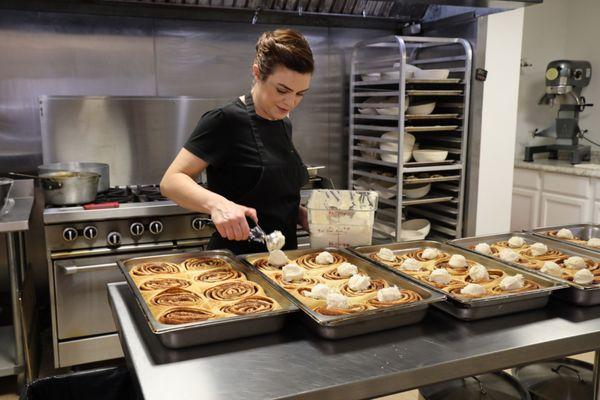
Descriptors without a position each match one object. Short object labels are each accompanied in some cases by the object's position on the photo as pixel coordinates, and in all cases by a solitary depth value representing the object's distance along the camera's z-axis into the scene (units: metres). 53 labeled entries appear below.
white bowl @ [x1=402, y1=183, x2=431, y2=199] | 3.66
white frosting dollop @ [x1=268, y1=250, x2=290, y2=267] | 1.68
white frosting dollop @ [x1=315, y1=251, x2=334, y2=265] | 1.72
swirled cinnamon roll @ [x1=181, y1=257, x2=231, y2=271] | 1.67
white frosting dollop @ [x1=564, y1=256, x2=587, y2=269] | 1.67
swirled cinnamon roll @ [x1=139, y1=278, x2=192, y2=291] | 1.47
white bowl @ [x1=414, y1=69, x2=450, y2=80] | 3.49
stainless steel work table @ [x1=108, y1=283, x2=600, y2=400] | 1.09
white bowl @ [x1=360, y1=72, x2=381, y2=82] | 3.68
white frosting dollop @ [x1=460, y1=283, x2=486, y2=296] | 1.42
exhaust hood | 3.36
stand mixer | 4.68
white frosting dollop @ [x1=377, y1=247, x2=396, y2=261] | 1.76
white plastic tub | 1.91
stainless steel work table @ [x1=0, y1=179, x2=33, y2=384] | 2.53
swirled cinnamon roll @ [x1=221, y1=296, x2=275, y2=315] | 1.32
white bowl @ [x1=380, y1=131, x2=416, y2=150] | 3.55
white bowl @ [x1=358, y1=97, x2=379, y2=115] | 3.77
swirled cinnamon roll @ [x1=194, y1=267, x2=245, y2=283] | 1.57
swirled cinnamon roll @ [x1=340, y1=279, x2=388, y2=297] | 1.46
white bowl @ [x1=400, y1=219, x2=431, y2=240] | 3.73
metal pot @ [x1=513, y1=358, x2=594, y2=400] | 1.98
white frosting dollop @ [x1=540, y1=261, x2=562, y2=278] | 1.60
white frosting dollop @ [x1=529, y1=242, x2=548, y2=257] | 1.83
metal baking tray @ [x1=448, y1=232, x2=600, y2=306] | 1.47
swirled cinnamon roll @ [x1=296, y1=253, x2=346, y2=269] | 1.71
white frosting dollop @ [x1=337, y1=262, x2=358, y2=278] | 1.60
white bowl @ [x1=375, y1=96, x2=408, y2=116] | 3.47
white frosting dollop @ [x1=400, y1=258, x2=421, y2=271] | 1.65
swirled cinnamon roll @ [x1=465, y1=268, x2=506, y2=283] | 1.58
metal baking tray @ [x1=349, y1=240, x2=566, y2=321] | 1.37
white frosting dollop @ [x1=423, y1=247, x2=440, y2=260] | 1.78
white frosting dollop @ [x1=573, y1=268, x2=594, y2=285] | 1.52
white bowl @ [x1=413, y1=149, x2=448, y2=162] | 3.55
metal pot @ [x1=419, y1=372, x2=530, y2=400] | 1.83
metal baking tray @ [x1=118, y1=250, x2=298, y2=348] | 1.20
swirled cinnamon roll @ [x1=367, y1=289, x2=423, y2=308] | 1.35
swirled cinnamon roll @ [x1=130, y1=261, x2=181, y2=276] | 1.59
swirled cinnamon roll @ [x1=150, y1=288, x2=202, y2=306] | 1.37
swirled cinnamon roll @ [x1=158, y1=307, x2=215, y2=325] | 1.25
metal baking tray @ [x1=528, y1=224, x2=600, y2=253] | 2.12
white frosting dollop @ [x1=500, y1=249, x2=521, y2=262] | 1.74
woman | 1.83
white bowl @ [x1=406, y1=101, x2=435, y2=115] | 3.55
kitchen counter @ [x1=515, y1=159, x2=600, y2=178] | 4.32
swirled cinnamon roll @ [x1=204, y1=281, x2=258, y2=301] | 1.42
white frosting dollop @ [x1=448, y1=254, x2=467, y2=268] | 1.67
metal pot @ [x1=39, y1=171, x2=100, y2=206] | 2.88
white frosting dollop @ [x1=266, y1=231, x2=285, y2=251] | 1.73
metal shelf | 3.47
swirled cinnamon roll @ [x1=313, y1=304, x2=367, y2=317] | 1.28
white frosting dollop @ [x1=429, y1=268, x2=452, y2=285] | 1.52
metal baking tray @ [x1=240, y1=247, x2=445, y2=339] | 1.25
